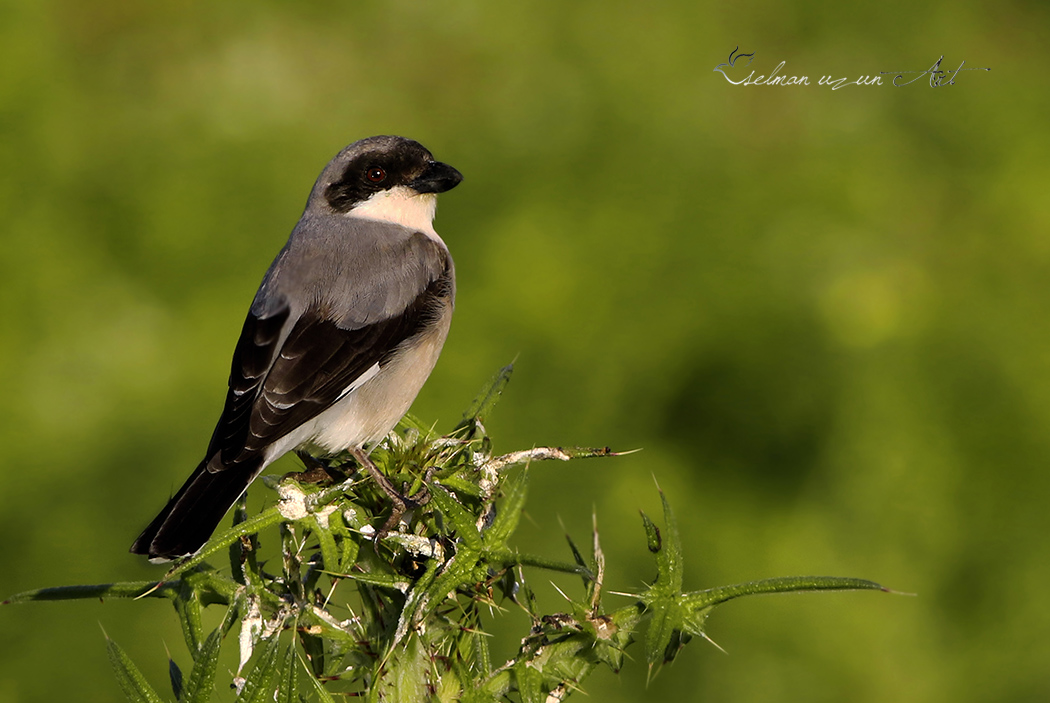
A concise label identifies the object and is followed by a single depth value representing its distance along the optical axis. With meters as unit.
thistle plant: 5.55
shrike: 5.90
